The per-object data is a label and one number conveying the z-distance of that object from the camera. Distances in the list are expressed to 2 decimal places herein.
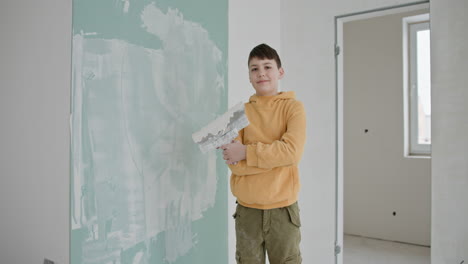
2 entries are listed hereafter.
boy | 1.24
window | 3.54
